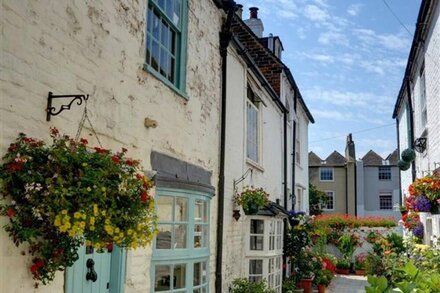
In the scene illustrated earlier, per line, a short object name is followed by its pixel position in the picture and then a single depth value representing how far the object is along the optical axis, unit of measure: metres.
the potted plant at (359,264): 23.78
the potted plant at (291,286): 14.09
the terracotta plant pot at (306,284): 15.60
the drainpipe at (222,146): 8.89
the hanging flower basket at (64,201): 3.69
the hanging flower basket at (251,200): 10.25
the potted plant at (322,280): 15.80
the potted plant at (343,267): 23.89
